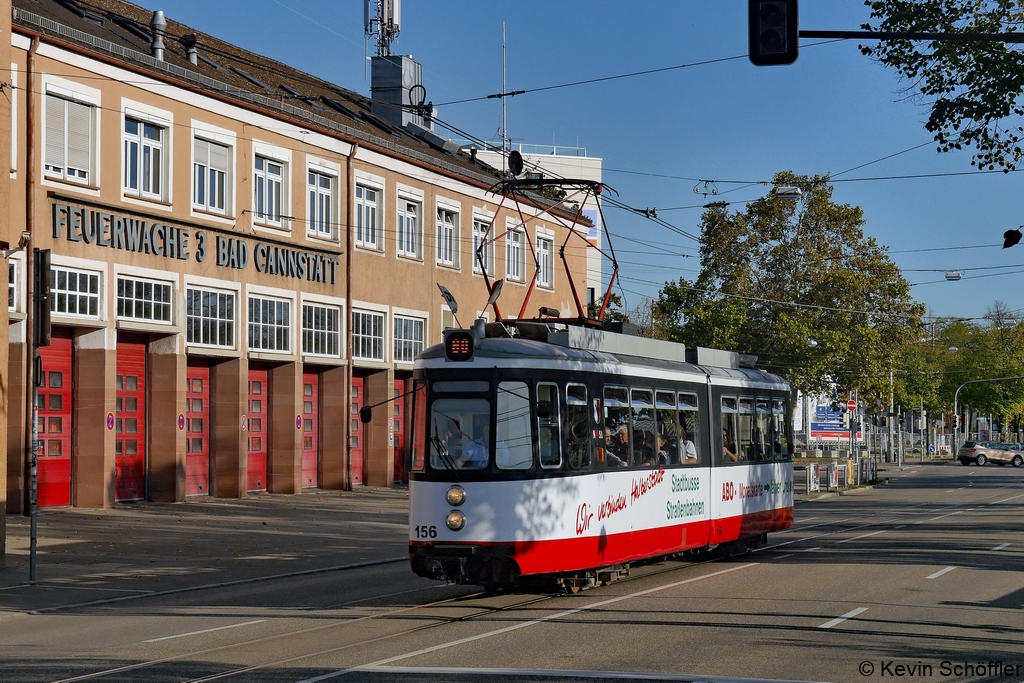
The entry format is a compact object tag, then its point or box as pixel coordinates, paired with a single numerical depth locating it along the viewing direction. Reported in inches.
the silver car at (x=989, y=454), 3159.5
